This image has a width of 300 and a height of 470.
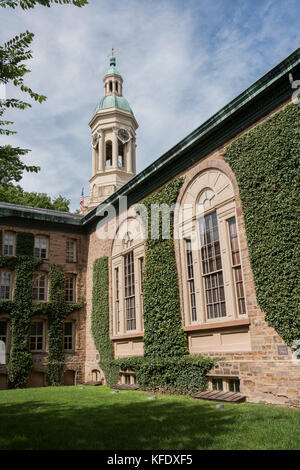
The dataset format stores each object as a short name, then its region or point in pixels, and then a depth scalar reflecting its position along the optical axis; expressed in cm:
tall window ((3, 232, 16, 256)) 2308
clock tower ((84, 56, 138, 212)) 3138
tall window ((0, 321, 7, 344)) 2168
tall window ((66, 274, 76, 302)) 2420
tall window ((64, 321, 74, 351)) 2331
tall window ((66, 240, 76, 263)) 2481
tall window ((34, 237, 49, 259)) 2392
